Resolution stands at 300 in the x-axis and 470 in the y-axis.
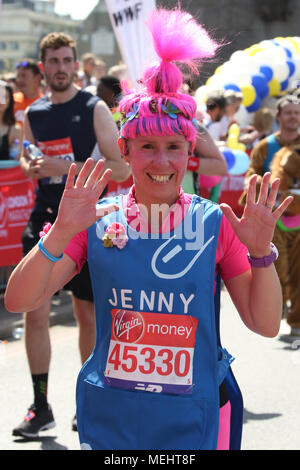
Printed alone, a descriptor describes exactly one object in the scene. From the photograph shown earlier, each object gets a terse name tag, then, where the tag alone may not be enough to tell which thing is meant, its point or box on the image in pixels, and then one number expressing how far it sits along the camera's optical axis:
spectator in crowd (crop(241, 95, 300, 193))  6.81
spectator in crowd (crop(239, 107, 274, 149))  12.53
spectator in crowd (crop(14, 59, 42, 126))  9.68
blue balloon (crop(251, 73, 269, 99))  14.39
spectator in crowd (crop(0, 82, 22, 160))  8.16
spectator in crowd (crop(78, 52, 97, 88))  13.57
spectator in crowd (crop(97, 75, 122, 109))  6.98
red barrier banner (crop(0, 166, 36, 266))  7.82
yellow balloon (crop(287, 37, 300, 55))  15.32
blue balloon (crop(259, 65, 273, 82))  14.56
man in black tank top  4.61
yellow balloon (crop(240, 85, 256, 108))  14.20
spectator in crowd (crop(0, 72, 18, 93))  11.48
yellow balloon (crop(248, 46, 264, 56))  14.87
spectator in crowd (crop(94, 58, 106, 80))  13.42
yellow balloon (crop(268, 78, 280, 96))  14.82
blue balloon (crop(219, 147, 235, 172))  9.07
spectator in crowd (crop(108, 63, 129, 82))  10.64
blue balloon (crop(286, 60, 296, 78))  14.86
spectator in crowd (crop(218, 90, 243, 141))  11.68
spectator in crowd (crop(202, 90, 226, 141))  8.60
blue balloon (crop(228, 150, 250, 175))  9.23
